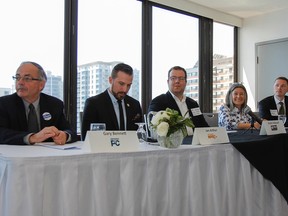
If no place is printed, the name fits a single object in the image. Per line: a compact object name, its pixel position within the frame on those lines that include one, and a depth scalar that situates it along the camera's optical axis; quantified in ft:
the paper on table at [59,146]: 4.97
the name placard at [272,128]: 7.24
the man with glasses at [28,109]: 5.45
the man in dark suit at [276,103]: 11.14
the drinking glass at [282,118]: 8.54
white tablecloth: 3.82
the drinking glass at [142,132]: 5.83
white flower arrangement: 5.04
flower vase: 5.15
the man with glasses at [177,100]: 8.81
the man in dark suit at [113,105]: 7.37
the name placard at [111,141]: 4.40
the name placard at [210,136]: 5.67
